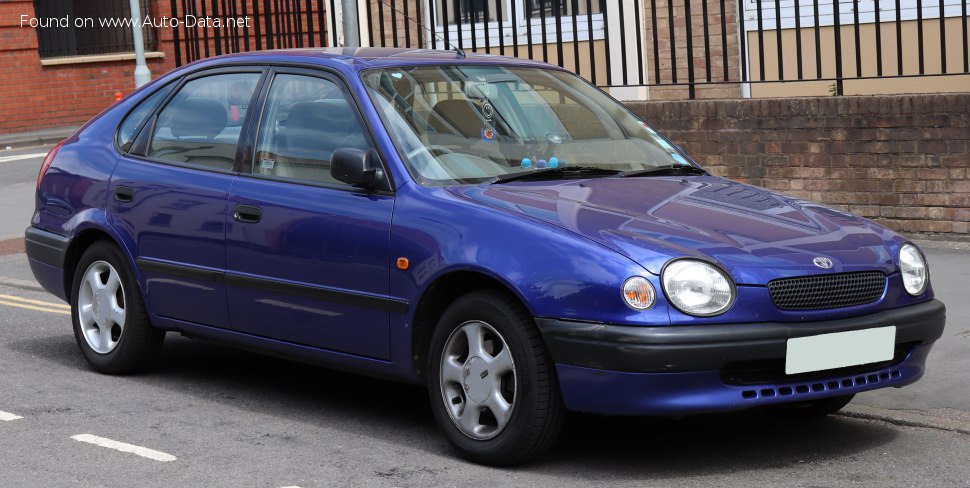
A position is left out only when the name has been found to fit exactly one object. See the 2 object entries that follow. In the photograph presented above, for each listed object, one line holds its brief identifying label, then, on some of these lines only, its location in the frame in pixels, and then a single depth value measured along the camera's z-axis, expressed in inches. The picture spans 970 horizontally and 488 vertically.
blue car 194.9
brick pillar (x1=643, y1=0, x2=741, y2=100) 534.6
